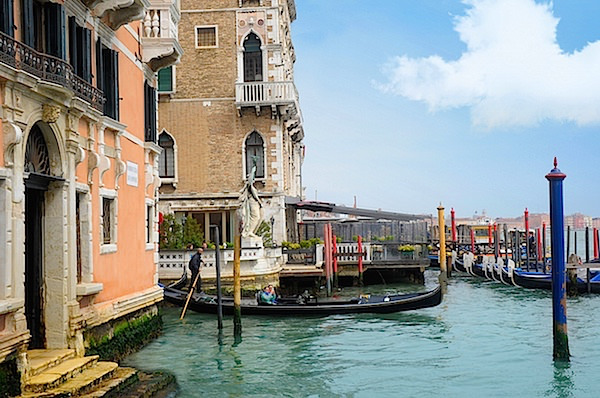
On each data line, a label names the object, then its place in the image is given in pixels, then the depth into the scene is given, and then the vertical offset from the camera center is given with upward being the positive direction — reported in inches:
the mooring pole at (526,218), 1177.5 -1.4
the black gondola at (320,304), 616.1 -64.3
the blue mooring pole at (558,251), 415.2 -17.8
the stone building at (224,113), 927.7 +128.5
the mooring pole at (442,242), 722.2 -21.5
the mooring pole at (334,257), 903.7 -41.0
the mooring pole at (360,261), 957.6 -47.9
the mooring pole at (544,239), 964.1 -29.0
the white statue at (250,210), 809.5 +13.3
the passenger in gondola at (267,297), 627.2 -58.3
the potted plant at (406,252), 1015.0 -40.6
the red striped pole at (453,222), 1361.3 -6.0
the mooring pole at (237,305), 525.7 -53.8
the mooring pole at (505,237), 1066.1 -26.3
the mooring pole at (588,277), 799.0 -60.7
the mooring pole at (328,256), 821.9 -36.1
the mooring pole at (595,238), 1164.5 -32.5
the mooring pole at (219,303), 548.7 -55.3
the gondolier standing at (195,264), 671.8 -33.8
